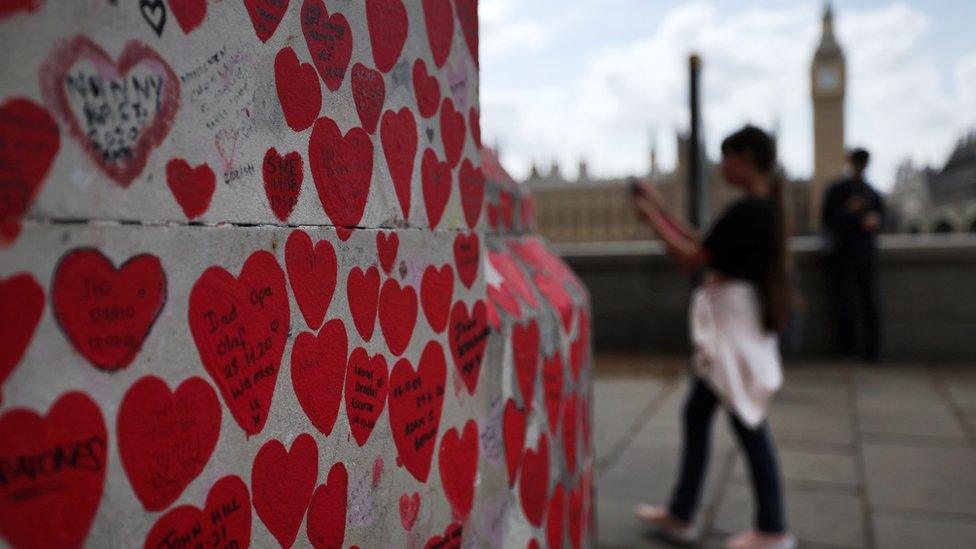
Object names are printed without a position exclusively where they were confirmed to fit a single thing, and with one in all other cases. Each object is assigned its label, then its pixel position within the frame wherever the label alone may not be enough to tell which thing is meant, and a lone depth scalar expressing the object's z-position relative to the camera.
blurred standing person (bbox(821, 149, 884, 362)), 6.39
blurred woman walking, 2.71
